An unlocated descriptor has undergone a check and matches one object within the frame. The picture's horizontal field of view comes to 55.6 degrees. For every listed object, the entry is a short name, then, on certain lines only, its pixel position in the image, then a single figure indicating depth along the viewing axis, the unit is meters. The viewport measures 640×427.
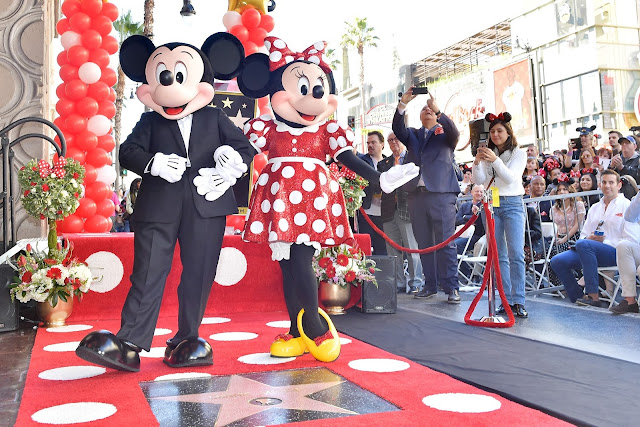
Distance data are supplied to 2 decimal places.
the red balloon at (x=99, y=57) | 7.03
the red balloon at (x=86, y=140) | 6.88
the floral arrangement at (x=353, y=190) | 4.79
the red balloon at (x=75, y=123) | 6.85
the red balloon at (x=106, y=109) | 7.11
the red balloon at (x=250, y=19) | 7.03
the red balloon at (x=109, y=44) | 7.13
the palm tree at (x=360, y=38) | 33.12
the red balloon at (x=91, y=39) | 6.96
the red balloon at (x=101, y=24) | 7.04
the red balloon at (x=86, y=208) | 6.55
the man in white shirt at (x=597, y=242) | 4.85
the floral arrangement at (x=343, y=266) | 4.62
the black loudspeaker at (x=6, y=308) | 4.11
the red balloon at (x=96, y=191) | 6.79
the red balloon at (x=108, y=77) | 7.09
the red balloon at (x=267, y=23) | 7.11
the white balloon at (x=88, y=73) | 6.86
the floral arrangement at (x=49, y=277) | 4.12
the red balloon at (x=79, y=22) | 6.92
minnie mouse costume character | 3.01
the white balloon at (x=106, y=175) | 7.01
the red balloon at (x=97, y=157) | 6.98
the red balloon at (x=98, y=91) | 7.00
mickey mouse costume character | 2.81
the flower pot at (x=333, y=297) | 4.73
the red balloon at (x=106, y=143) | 7.09
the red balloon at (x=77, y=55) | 6.86
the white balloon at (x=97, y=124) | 6.97
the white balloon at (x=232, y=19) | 7.07
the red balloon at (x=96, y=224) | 6.66
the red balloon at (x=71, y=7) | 6.97
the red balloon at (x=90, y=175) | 6.79
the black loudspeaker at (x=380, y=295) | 4.74
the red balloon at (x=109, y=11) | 7.12
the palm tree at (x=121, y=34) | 19.92
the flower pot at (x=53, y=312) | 4.27
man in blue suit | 5.45
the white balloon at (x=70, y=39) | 6.94
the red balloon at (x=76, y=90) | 6.86
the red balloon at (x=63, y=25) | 7.03
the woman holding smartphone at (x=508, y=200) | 4.44
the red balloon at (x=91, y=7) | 6.98
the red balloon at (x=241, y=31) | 6.96
